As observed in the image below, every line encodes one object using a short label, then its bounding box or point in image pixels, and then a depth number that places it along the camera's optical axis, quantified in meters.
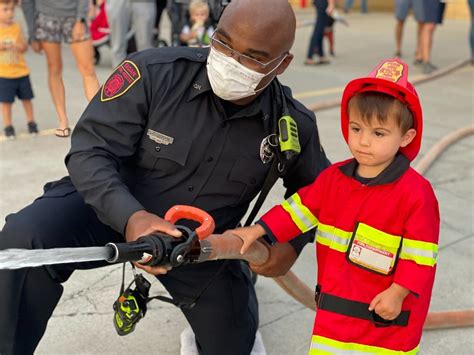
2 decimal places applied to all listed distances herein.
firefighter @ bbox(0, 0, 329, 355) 2.22
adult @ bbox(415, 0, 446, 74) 8.39
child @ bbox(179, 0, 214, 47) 6.96
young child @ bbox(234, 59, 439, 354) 2.00
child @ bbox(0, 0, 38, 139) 5.16
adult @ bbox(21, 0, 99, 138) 3.96
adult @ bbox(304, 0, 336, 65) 8.72
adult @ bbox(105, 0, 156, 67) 7.19
